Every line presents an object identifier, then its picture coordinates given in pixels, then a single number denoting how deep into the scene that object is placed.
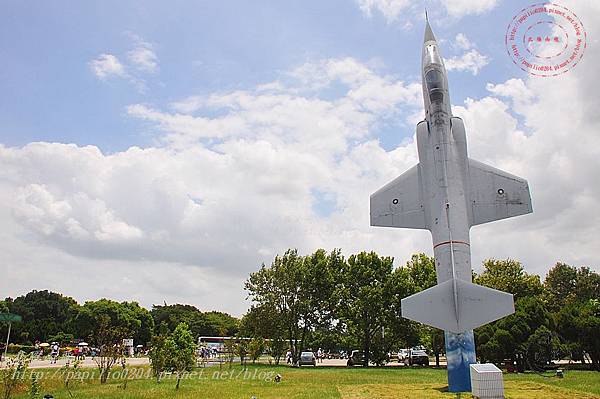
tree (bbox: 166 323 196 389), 19.59
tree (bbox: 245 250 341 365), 39.66
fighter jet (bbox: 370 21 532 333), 18.42
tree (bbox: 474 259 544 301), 39.28
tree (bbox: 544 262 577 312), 57.38
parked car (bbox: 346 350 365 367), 39.62
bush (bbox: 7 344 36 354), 48.46
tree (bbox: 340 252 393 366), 38.16
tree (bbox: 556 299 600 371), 26.48
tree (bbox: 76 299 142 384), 58.16
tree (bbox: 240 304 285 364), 38.75
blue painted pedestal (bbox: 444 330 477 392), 17.70
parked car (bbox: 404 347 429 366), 38.66
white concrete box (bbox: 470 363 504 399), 13.73
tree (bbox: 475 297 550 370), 27.83
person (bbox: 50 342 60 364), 36.16
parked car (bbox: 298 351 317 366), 37.38
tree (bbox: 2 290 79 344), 58.19
